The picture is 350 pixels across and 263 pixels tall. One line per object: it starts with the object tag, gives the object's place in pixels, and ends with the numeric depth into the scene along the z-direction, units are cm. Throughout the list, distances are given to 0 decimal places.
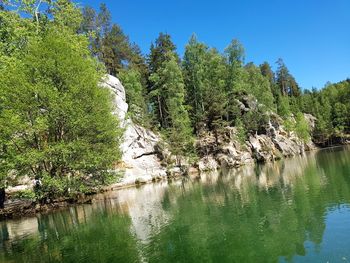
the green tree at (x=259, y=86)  10332
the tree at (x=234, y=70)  9619
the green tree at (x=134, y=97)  7709
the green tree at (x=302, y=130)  11206
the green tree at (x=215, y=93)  8575
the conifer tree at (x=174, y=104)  7156
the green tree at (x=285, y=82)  14938
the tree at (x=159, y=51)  9269
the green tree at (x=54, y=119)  3353
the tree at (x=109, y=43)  8006
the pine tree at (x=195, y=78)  8906
